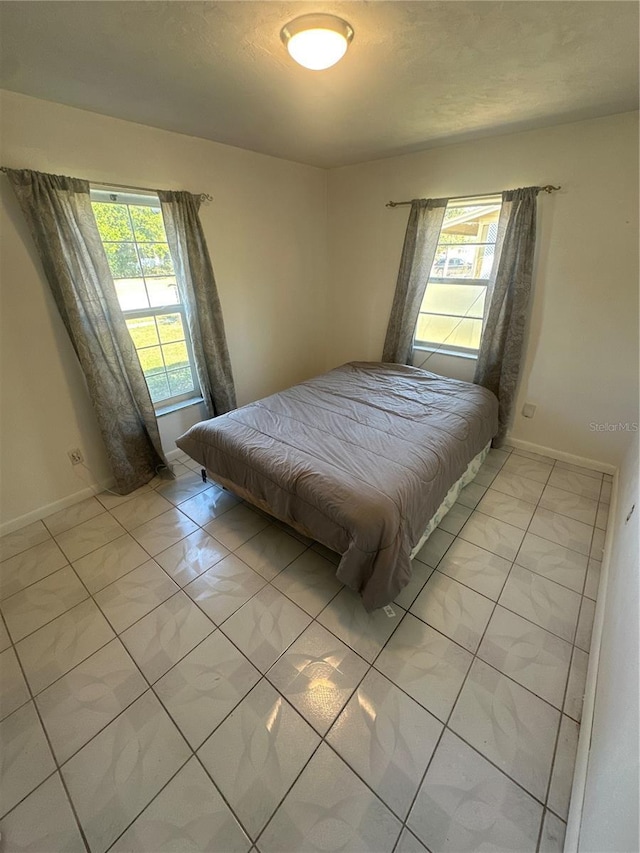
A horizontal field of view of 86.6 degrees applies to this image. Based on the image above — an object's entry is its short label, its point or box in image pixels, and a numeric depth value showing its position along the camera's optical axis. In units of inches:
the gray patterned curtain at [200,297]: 92.7
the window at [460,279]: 105.4
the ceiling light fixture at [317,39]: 46.3
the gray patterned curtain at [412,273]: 109.2
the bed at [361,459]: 59.1
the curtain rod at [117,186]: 78.7
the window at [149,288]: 88.0
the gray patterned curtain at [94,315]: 71.0
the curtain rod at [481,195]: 89.0
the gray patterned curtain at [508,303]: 93.8
